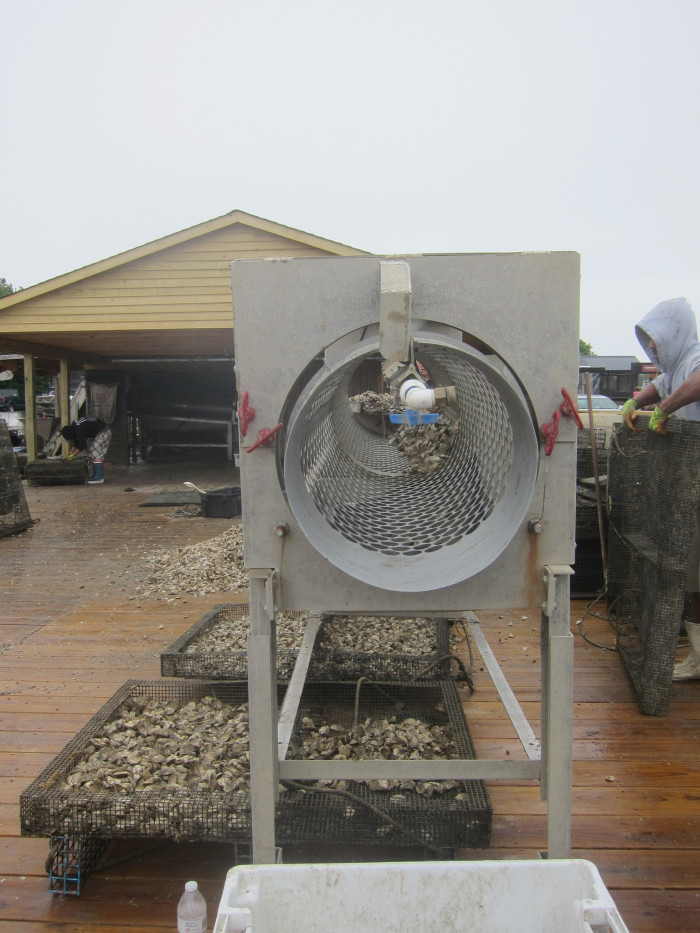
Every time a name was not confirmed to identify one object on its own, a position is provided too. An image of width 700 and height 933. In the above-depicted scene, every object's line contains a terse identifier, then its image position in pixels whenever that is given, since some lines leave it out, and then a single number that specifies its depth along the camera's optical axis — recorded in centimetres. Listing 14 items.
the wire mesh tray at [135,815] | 172
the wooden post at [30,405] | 1029
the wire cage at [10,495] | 645
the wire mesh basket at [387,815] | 169
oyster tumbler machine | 137
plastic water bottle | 132
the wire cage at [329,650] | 265
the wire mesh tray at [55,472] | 1024
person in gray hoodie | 280
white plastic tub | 113
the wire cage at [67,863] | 173
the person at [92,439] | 1088
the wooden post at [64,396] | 1102
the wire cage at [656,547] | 246
